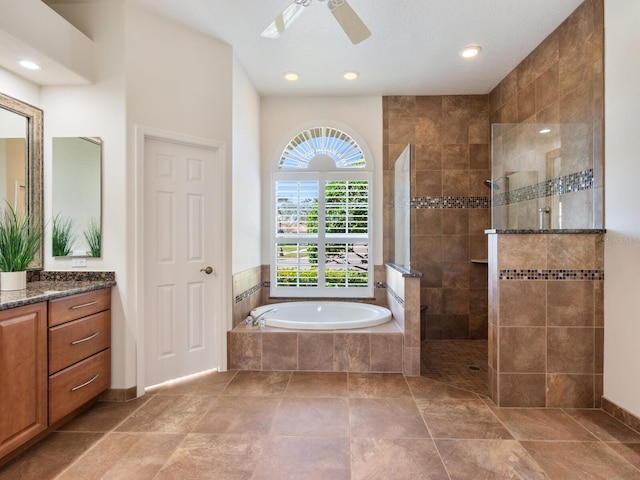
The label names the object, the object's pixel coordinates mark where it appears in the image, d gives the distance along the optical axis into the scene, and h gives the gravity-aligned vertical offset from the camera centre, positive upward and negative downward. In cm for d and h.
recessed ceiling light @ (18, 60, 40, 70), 211 +112
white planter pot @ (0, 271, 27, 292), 199 -25
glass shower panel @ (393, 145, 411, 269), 308 +30
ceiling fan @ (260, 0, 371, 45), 180 +123
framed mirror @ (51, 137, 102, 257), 240 +31
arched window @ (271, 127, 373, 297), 401 +26
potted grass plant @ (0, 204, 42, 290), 202 -6
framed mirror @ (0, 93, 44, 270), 221 +55
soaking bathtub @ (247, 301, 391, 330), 347 -79
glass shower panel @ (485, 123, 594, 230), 240 +50
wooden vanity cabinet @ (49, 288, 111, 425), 195 -70
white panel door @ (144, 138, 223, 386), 259 -15
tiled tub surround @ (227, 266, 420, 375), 288 -94
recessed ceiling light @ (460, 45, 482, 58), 295 +170
